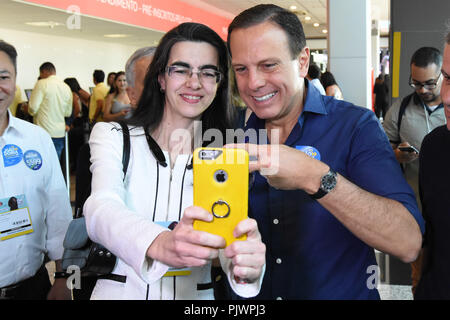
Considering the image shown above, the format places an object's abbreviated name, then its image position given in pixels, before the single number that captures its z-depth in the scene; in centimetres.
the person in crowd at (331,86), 474
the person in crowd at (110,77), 787
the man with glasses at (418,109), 284
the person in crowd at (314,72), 652
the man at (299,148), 125
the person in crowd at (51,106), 607
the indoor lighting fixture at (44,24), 759
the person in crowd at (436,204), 121
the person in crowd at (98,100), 676
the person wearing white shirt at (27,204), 167
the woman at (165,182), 89
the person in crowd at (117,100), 532
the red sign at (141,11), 624
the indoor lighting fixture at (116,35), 946
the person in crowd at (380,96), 1217
